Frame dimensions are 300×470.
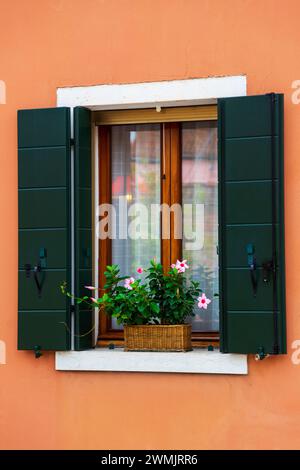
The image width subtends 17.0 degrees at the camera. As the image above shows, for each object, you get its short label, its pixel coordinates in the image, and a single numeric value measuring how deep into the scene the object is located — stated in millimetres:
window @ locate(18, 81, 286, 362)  6523
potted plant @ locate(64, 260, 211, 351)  6789
